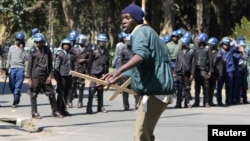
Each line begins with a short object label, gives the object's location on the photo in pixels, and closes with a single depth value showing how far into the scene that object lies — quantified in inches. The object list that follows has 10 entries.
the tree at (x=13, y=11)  822.5
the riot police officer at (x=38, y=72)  573.0
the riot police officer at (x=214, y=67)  725.9
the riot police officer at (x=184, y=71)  698.2
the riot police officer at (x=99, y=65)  632.4
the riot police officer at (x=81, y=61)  663.8
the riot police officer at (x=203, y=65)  705.6
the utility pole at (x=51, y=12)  2068.9
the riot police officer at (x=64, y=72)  604.4
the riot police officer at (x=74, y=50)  688.7
